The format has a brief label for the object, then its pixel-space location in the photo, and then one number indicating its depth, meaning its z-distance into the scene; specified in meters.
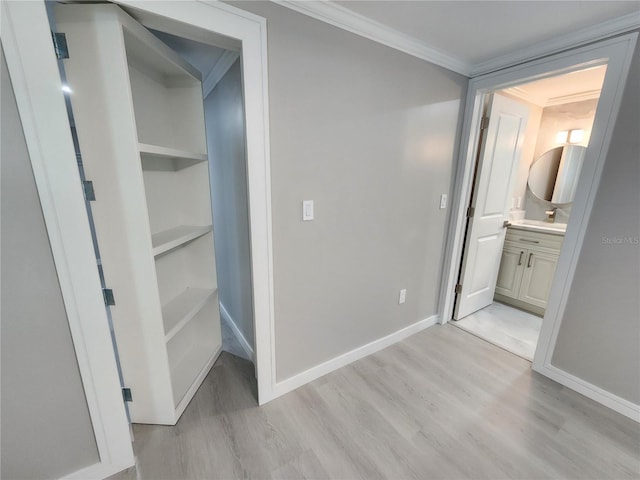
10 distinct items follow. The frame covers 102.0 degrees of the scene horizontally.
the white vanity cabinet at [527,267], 2.60
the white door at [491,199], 2.28
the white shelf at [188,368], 1.62
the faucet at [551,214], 2.94
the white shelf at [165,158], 1.21
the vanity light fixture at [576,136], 2.72
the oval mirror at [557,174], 2.79
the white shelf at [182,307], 1.47
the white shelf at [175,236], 1.35
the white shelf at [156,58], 1.14
